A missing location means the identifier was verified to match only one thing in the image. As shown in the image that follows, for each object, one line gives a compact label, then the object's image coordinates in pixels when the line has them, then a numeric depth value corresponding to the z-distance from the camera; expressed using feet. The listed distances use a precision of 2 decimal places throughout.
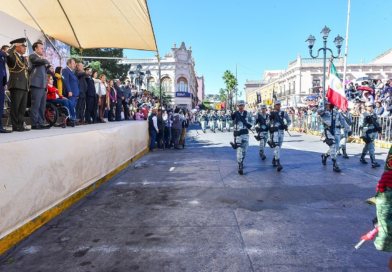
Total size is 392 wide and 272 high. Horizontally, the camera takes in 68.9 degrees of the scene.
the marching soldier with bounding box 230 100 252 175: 26.27
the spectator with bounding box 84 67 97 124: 29.84
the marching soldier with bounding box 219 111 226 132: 90.02
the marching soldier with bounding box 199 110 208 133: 85.51
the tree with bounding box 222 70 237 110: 214.07
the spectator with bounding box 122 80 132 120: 43.09
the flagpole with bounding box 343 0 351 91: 79.21
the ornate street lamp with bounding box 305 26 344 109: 56.90
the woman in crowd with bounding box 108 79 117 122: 37.50
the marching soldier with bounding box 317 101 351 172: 27.27
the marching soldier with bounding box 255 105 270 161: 32.32
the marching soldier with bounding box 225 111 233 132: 90.38
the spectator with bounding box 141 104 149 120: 53.90
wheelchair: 23.38
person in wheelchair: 24.21
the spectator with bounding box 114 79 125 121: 39.58
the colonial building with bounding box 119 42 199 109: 181.06
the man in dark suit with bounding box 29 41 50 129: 19.43
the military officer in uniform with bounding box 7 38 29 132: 17.78
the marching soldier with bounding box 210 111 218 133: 89.51
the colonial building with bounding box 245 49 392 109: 150.30
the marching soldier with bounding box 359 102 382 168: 28.73
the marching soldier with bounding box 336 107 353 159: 33.58
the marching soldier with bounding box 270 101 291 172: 28.35
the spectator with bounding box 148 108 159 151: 42.86
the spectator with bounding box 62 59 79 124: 25.45
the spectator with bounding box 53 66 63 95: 24.73
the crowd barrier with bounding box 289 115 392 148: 43.55
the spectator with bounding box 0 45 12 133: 16.43
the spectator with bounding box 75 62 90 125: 28.66
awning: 26.32
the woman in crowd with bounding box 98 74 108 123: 33.18
